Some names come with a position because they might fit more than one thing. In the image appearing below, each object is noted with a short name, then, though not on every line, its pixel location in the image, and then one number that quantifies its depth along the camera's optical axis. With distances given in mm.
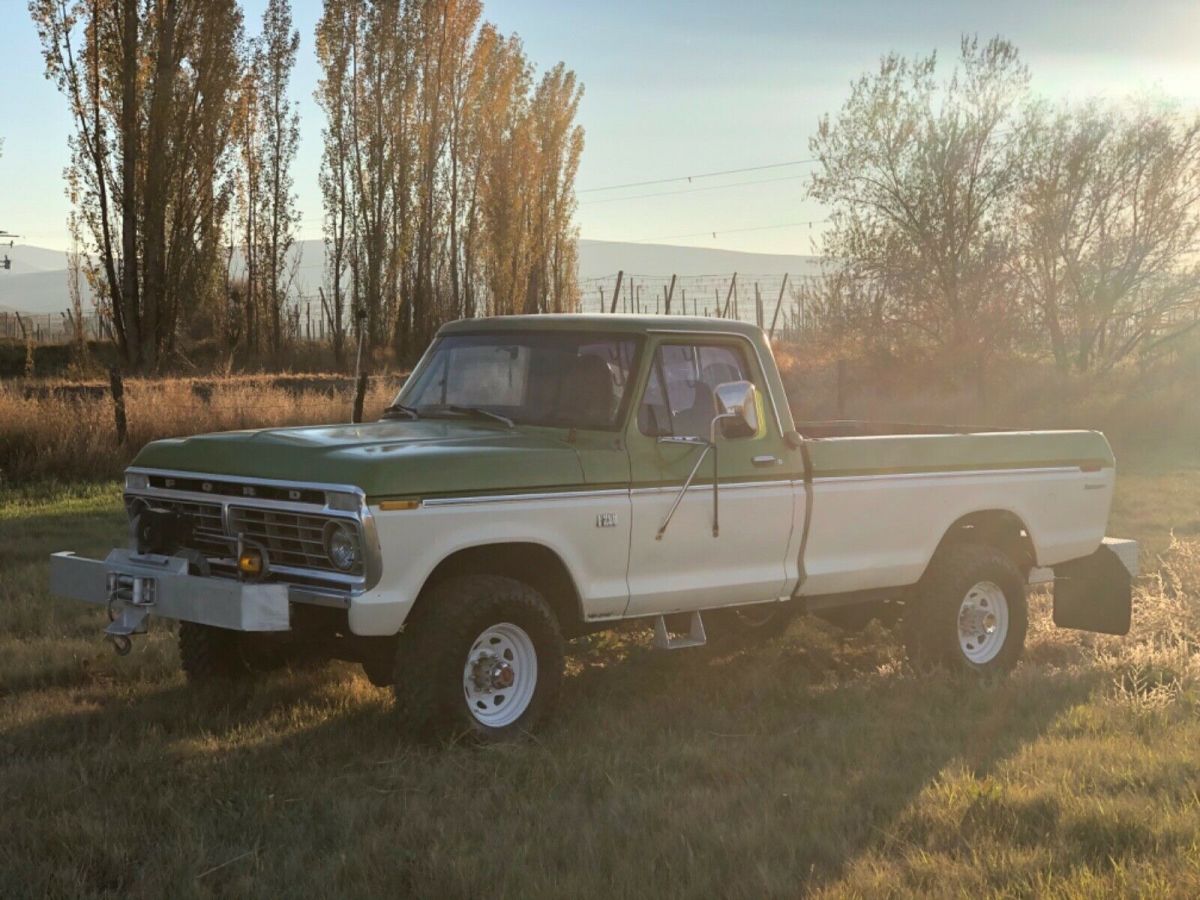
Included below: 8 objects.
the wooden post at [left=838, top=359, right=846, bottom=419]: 26953
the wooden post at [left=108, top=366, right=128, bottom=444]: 19188
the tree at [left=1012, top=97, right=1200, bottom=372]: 30953
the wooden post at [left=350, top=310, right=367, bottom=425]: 14070
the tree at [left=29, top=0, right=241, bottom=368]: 30891
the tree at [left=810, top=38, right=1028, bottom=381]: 30719
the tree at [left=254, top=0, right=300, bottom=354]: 42438
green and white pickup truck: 6141
